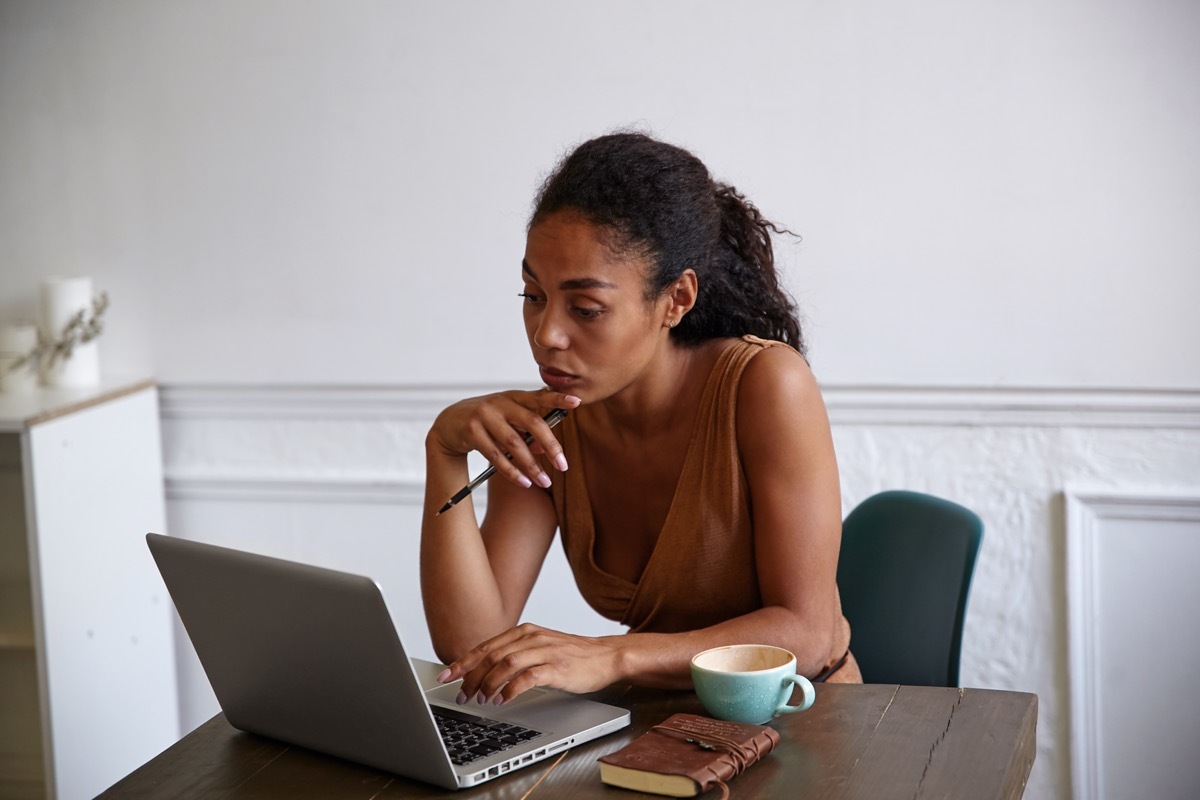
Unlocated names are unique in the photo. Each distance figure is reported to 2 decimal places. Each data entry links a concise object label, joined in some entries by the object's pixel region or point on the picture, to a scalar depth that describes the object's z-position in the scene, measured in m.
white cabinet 2.54
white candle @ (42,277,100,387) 2.82
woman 1.52
